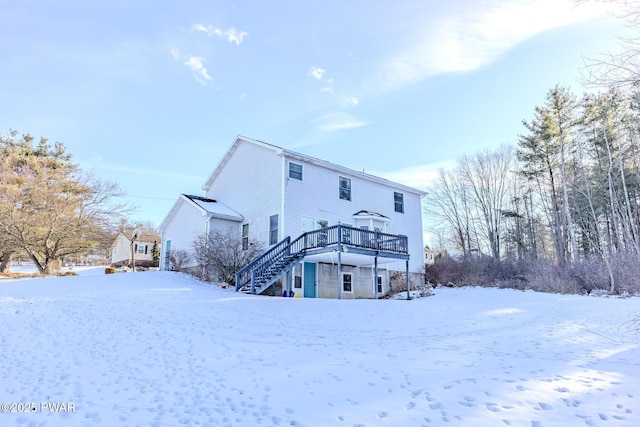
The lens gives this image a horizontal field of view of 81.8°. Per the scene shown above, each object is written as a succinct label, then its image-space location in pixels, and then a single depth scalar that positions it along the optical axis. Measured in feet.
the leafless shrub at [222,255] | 58.18
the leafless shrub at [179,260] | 68.90
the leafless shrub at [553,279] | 64.75
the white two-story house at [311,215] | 56.08
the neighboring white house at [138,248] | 129.07
